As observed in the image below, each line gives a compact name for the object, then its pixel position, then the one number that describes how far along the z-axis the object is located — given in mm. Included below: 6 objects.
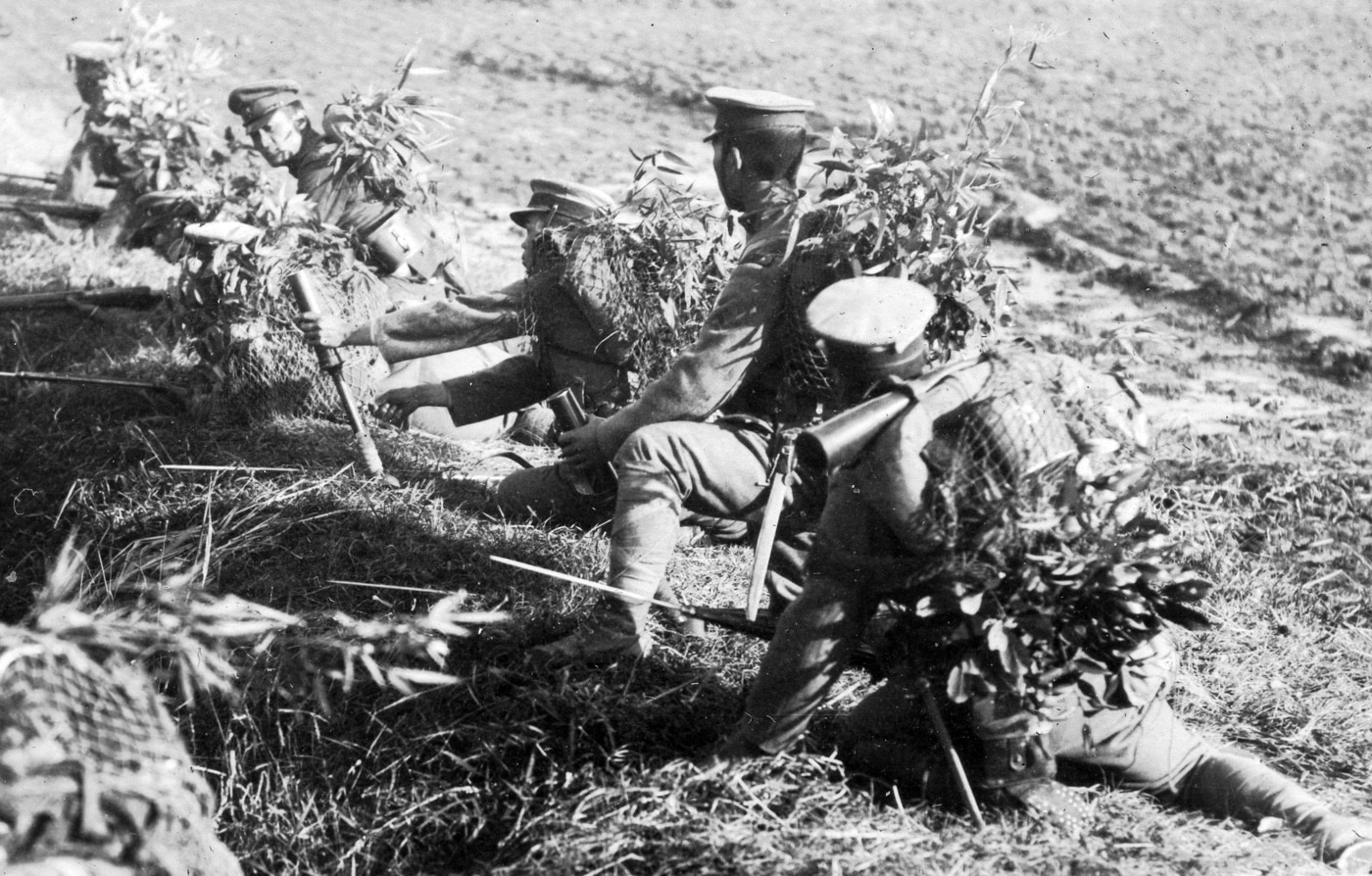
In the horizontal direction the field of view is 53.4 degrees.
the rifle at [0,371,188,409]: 6113
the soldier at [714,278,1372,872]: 3145
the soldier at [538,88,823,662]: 4004
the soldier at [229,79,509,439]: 6395
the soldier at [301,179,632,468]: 5027
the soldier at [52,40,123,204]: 9211
